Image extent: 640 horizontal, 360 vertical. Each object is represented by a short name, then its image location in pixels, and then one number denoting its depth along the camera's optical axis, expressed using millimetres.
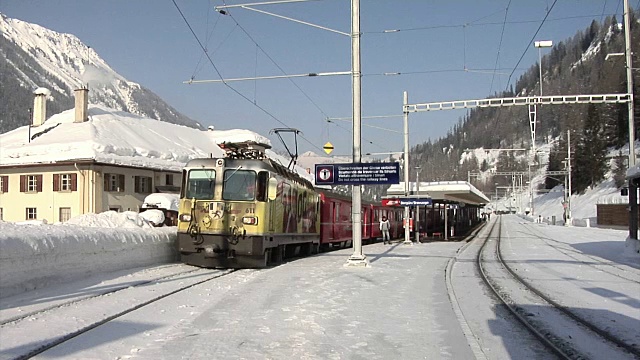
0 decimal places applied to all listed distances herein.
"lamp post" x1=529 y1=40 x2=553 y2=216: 24656
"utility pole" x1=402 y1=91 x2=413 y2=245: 30408
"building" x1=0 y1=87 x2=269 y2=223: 37656
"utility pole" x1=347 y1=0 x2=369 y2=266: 17891
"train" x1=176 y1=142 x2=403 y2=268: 16312
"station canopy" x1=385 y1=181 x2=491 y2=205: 59312
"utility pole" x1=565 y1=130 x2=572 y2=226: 62594
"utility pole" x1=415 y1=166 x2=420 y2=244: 35062
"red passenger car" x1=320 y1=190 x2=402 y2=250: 27656
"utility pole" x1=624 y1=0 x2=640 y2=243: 24125
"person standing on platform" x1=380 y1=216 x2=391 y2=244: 32844
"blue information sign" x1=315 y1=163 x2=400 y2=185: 18297
